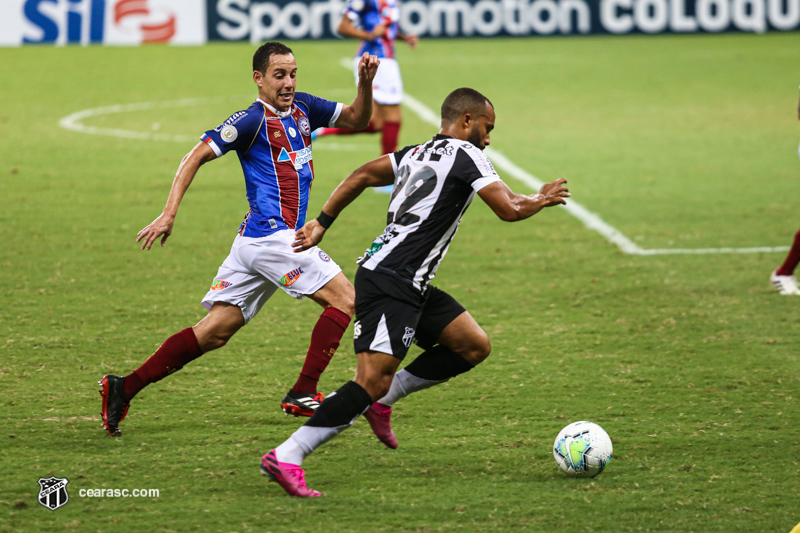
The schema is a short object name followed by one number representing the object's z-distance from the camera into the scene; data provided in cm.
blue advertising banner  5387
